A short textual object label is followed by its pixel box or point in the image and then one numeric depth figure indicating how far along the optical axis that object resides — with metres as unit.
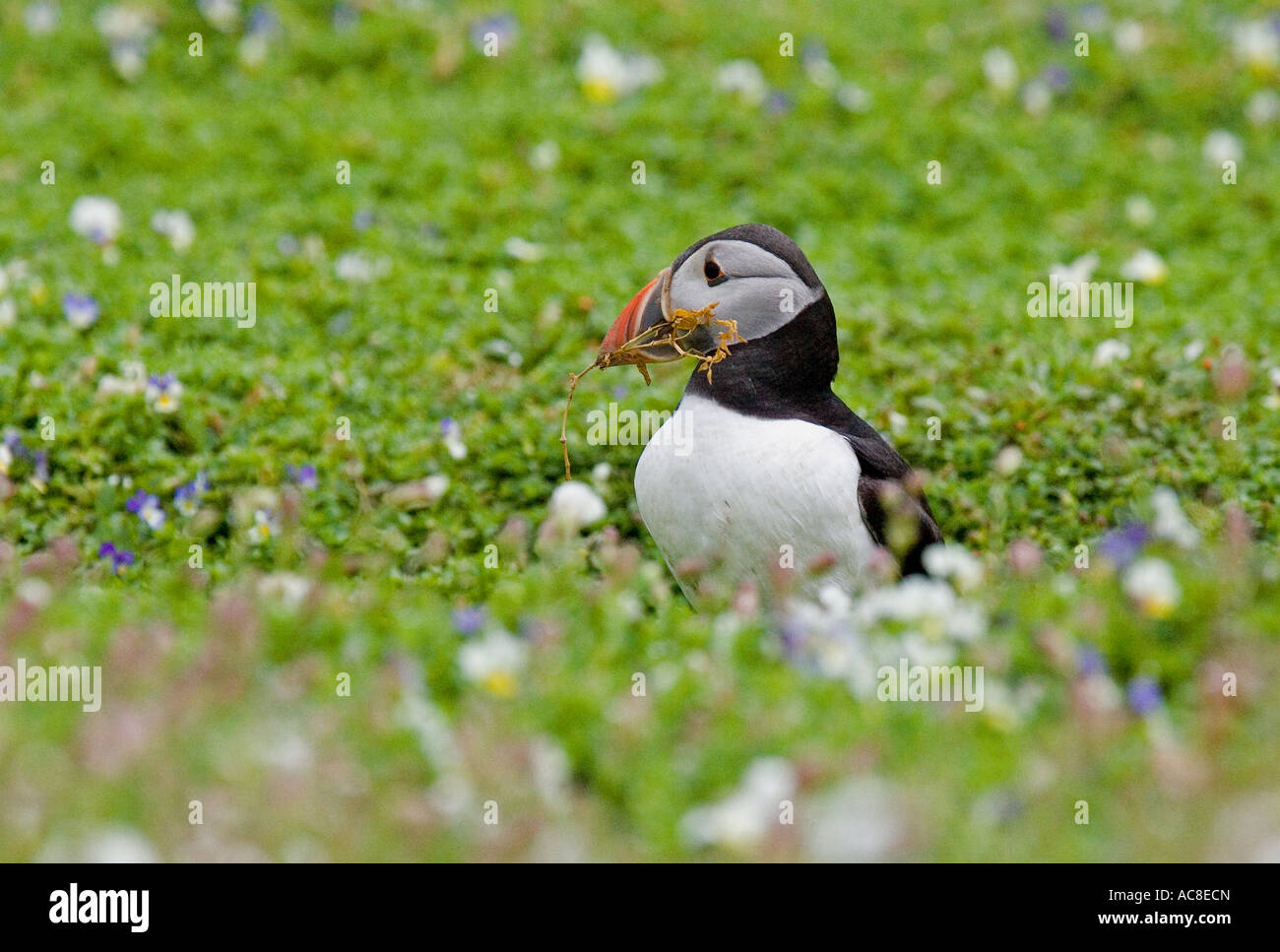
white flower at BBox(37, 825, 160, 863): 5.22
